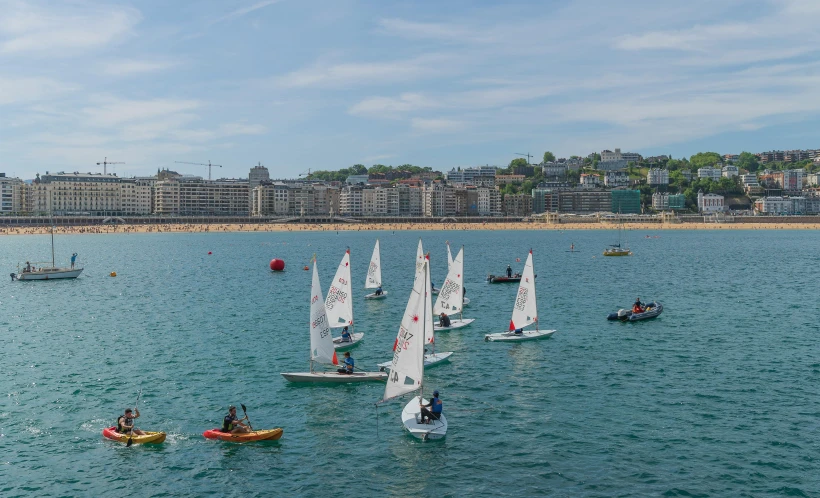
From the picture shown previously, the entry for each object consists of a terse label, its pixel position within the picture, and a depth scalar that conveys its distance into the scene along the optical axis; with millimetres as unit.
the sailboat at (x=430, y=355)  33684
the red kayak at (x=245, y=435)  27750
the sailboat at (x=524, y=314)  46031
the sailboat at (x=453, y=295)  50003
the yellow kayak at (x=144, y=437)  27422
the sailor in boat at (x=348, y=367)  35656
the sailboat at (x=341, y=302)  44062
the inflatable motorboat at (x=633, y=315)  52938
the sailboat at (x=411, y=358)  29125
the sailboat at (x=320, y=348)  35469
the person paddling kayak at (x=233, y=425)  27953
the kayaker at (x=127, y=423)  27922
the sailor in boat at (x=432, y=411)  28391
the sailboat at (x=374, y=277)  65312
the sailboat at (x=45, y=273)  85562
